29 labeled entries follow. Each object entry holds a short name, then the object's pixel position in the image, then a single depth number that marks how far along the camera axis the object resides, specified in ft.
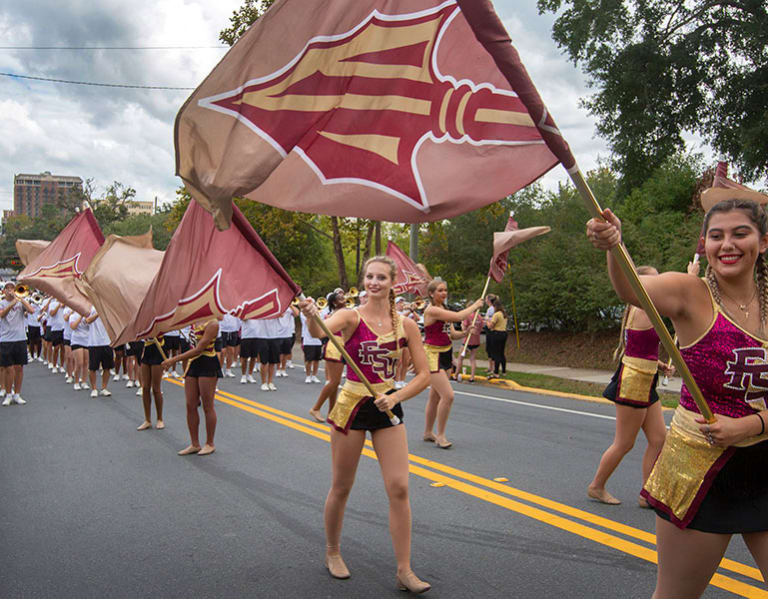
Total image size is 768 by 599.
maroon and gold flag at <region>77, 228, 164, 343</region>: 24.66
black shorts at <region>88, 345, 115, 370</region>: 44.68
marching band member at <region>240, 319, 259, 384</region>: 49.78
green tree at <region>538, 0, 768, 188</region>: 57.77
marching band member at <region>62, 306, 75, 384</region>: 51.02
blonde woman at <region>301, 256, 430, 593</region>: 13.33
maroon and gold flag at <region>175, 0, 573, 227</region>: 10.94
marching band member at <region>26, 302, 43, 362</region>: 72.54
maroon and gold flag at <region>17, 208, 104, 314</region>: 32.94
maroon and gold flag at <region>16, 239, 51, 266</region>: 51.01
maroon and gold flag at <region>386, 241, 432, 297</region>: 48.96
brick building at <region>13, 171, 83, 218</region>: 610.24
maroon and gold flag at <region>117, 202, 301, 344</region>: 16.69
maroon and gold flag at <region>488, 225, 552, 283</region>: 23.10
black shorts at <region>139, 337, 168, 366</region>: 31.58
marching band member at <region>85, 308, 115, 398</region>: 44.37
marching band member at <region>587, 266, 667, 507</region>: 18.30
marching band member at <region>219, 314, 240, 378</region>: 54.39
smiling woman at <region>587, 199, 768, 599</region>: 8.16
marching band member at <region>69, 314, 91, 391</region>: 47.42
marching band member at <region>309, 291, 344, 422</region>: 28.07
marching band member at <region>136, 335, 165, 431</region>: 31.58
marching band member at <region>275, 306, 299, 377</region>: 51.24
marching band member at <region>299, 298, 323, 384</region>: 50.85
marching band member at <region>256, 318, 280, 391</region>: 47.19
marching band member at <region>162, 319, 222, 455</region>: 25.26
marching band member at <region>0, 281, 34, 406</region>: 39.99
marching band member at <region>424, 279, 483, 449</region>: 25.58
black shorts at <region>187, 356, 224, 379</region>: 25.40
